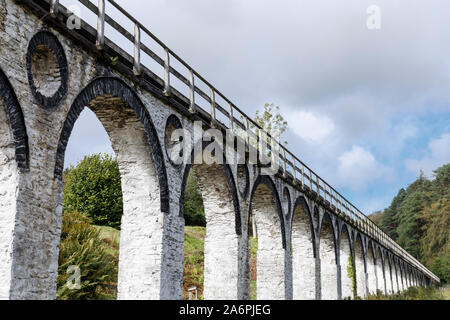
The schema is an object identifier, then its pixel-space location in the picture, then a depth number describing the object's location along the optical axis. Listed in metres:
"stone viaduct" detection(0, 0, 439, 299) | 7.03
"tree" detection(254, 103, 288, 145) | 31.41
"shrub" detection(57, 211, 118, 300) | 13.75
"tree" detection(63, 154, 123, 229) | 25.28
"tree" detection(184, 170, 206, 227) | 38.72
